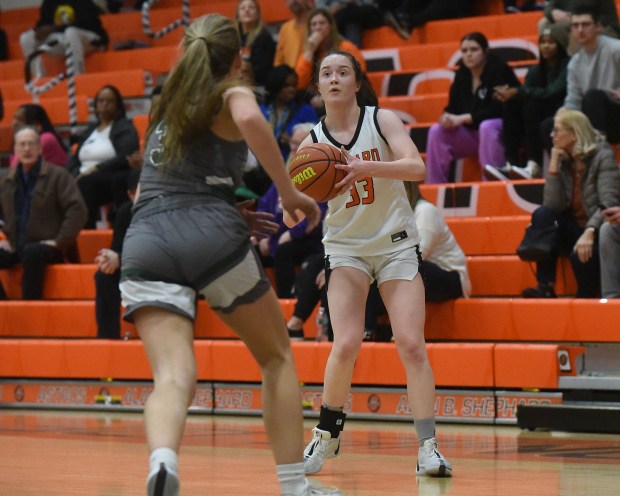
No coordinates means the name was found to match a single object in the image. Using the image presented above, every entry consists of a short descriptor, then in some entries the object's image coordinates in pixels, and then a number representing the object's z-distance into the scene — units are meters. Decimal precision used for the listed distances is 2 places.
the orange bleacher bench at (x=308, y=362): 12.88
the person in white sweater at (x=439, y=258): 13.60
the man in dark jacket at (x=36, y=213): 17.27
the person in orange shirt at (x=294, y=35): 19.07
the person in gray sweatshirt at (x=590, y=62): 15.71
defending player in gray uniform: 6.31
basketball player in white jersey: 9.20
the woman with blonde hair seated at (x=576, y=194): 13.76
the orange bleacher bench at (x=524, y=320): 13.12
